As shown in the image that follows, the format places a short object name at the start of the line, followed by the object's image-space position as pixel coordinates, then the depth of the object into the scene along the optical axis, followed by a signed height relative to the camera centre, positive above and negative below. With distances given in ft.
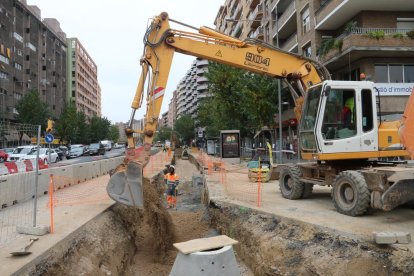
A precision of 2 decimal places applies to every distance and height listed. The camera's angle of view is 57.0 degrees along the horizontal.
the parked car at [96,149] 150.30 -0.55
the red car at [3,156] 93.06 -1.82
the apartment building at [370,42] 72.13 +20.07
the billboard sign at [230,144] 101.40 +0.62
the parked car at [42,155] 85.66 -1.54
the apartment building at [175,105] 650.92 +71.81
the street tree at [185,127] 338.75 +17.58
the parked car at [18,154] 85.39 -1.28
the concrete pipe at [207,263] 13.05 -4.06
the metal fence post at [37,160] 22.99 -0.75
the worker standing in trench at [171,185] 44.61 -4.48
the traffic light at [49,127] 29.53 +1.65
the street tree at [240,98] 90.99 +12.48
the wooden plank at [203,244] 13.51 -3.63
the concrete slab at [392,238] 18.92 -4.64
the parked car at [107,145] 228.35 +1.59
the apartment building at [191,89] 400.67 +71.31
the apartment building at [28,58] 192.13 +56.22
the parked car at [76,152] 136.87 -1.48
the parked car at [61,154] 123.18 -1.99
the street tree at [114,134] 444.96 +16.32
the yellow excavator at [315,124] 25.55 +1.72
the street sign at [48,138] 49.04 +1.31
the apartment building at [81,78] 357.00 +72.38
